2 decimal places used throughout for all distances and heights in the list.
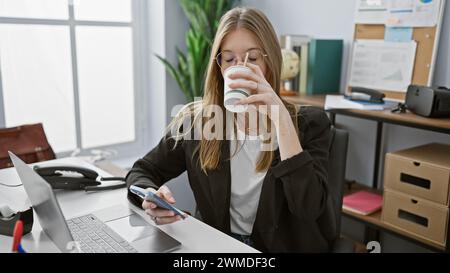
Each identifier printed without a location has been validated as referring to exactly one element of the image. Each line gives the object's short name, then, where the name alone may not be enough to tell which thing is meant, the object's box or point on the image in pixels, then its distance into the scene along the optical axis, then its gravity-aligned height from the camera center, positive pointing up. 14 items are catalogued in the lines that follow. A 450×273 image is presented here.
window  2.25 -0.15
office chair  1.30 -0.36
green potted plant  2.49 +0.05
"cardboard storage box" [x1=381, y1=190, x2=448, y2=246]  1.58 -0.63
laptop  0.78 -0.44
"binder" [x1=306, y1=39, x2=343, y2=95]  2.11 -0.07
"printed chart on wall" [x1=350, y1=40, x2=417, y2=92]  1.93 -0.05
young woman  1.19 -0.36
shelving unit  1.54 -0.26
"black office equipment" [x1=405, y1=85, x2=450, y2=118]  1.56 -0.17
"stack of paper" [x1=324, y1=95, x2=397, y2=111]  1.79 -0.22
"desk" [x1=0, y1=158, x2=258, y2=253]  0.94 -0.45
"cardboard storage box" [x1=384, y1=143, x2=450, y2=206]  1.55 -0.45
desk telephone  1.32 -0.42
